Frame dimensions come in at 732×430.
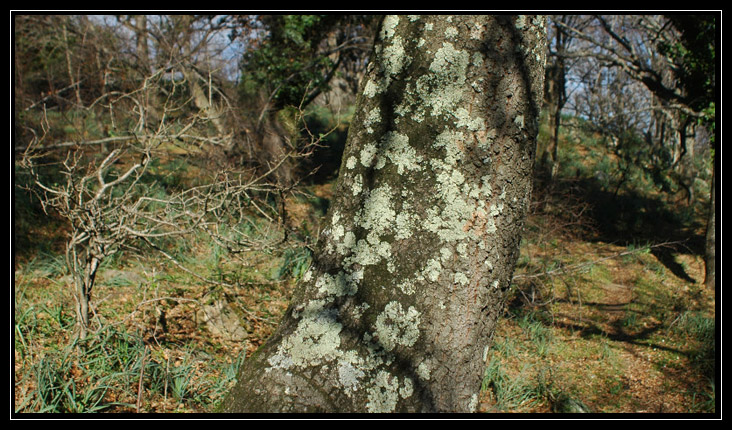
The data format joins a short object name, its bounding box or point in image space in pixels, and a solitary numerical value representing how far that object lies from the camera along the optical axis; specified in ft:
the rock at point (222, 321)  12.89
